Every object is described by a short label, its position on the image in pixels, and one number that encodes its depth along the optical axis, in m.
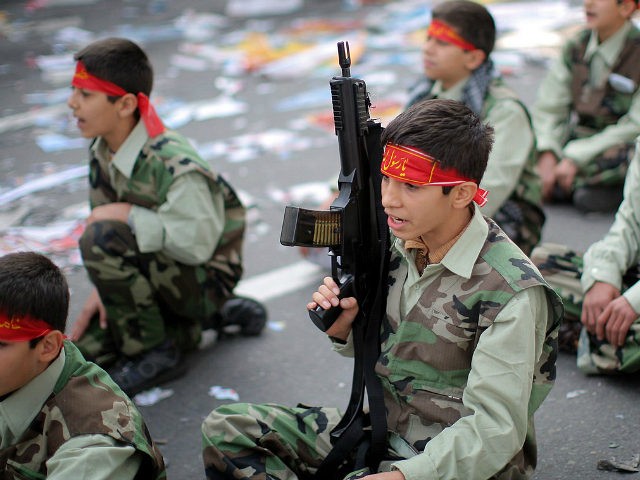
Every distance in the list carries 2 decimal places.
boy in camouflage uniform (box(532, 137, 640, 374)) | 3.45
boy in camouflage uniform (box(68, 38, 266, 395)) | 3.85
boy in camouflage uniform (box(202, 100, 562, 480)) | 2.41
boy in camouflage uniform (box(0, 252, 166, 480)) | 2.60
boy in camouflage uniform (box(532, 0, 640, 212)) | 5.37
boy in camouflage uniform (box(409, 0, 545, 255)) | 4.39
